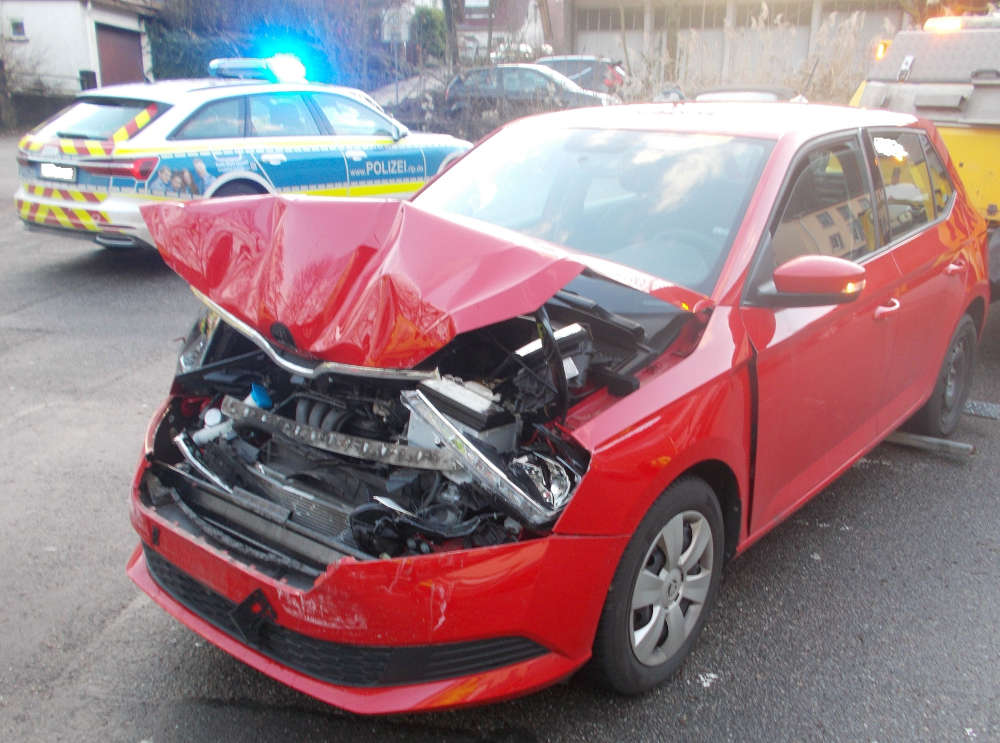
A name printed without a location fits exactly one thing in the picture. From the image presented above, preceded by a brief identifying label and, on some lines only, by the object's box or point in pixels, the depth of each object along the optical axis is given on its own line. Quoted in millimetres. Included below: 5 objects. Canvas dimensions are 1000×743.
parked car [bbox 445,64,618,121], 14414
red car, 2412
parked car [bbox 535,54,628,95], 16078
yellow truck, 6117
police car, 7570
